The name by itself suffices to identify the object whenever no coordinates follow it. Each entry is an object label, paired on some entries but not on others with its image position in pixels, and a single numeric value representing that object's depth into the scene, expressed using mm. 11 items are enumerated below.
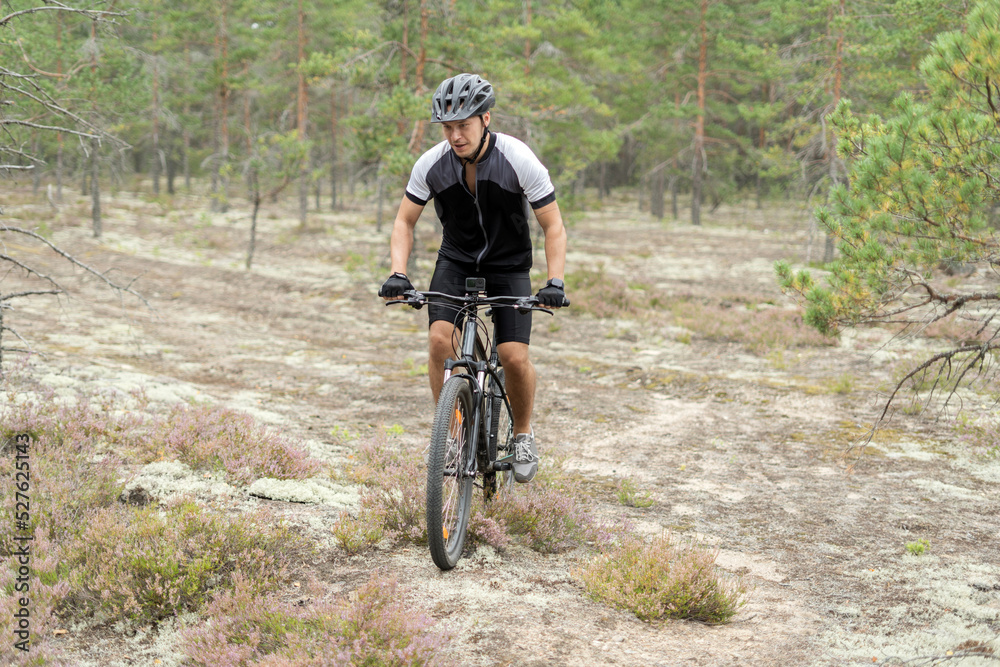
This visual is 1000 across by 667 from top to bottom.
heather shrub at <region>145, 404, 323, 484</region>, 5484
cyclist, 4148
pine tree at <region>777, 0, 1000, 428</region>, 4355
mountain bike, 3701
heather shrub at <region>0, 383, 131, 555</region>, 4324
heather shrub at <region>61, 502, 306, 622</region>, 3607
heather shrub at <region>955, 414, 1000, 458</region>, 7044
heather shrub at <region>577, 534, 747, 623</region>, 3805
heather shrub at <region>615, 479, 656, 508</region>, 5781
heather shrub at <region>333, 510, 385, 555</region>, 4332
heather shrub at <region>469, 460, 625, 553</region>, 4504
